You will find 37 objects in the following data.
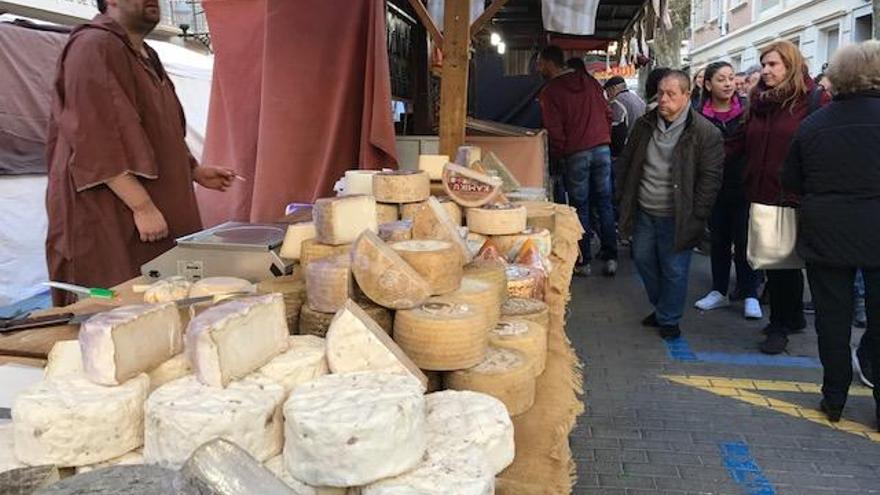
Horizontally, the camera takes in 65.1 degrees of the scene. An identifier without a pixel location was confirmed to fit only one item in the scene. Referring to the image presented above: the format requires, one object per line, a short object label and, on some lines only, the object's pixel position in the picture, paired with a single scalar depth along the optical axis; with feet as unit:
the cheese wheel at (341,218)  5.77
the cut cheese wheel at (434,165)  9.39
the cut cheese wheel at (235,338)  3.83
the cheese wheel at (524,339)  5.48
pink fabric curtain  12.26
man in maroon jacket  20.84
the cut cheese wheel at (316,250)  5.75
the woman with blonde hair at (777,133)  14.20
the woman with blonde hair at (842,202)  10.79
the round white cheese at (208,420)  3.52
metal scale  6.67
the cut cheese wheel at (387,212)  7.02
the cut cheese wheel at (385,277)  4.89
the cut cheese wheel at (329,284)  5.01
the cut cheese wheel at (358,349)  4.17
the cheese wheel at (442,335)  4.76
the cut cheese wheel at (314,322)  5.14
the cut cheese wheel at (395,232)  6.02
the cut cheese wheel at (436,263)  5.11
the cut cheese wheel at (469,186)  8.20
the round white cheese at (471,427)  3.88
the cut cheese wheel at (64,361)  4.10
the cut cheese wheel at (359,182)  7.87
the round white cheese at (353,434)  3.36
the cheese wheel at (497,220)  7.82
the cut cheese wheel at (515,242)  7.78
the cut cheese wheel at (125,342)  3.84
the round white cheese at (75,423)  3.64
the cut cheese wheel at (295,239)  6.56
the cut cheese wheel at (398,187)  7.07
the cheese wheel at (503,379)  4.87
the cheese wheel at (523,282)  6.72
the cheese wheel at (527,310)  6.13
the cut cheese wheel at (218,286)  5.65
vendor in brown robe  8.19
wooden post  11.64
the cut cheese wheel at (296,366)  4.10
